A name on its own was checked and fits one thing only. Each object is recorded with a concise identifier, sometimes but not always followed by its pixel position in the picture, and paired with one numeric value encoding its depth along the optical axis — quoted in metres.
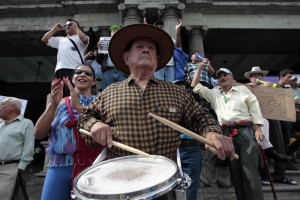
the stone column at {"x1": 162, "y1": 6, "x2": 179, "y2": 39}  6.81
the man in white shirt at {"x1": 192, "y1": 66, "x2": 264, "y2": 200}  2.78
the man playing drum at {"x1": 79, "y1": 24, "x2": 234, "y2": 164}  1.37
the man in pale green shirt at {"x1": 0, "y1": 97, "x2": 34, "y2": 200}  2.81
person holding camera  3.70
